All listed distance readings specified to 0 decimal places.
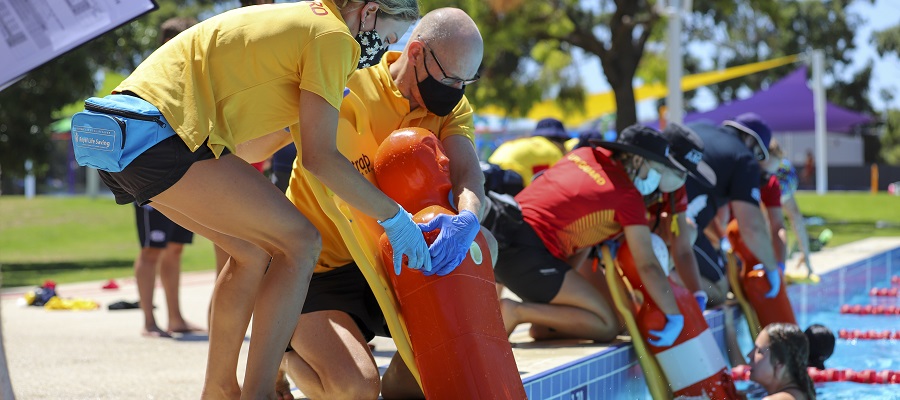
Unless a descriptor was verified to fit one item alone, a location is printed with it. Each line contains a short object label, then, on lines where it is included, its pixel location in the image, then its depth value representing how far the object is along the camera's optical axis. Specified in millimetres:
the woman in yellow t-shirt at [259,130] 3000
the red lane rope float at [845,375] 6000
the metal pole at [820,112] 33281
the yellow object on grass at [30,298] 9203
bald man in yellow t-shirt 3742
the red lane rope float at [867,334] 7527
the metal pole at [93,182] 34500
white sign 3434
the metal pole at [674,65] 13125
